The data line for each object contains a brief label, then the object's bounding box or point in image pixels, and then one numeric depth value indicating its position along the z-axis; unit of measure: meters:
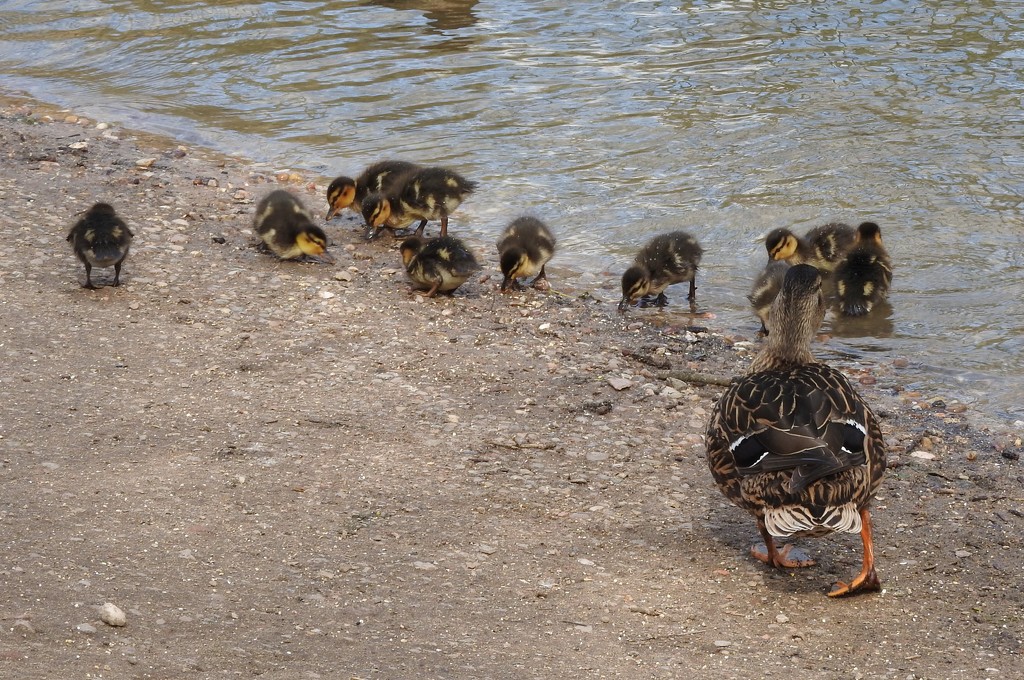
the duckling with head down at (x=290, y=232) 14.04
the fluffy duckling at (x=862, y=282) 13.54
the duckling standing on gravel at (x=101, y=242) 12.38
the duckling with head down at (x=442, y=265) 13.35
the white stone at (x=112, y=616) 6.55
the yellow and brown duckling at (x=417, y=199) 15.52
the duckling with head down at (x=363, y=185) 15.94
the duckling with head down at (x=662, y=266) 13.66
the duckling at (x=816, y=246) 14.52
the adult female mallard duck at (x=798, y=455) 7.37
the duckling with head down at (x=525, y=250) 13.84
